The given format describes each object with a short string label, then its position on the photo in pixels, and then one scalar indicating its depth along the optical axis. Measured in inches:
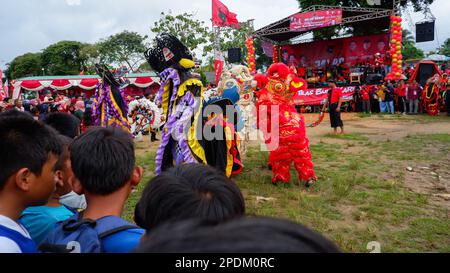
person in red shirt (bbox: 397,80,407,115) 512.9
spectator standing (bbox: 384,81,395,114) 525.0
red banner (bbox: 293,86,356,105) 596.7
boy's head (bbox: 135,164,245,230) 40.3
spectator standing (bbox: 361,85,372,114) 556.1
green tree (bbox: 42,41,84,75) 1488.8
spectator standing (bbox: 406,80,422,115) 497.9
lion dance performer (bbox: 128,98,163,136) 346.6
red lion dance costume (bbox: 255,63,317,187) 176.1
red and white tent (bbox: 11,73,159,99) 917.6
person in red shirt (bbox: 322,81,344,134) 311.0
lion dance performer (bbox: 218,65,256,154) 211.9
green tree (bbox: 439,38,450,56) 1553.6
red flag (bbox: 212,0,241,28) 615.2
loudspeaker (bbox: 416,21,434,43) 580.7
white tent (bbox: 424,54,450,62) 793.2
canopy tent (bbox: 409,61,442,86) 553.3
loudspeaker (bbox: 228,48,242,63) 742.1
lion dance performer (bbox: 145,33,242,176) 152.1
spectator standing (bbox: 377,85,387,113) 533.6
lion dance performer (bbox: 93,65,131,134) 224.7
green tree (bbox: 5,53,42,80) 1523.1
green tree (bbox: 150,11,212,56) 901.2
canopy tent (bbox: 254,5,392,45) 577.6
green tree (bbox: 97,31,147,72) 1430.9
